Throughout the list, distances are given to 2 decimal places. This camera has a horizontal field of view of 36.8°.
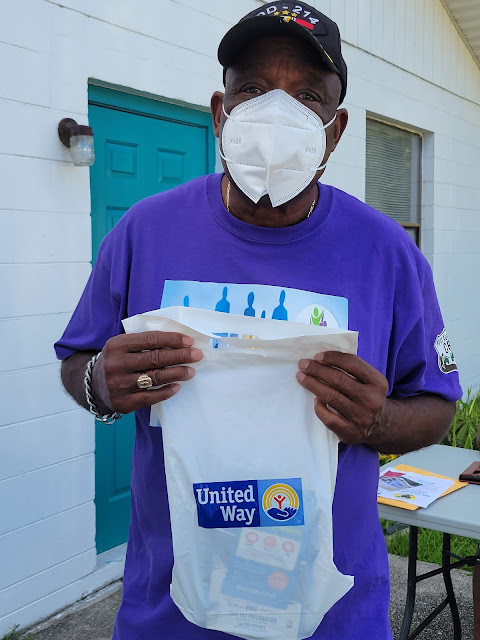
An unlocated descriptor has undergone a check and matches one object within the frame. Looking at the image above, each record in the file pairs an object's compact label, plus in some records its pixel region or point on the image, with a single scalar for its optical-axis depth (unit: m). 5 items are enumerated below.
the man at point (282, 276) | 1.39
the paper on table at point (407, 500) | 2.52
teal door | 3.78
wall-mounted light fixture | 3.28
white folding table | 2.44
